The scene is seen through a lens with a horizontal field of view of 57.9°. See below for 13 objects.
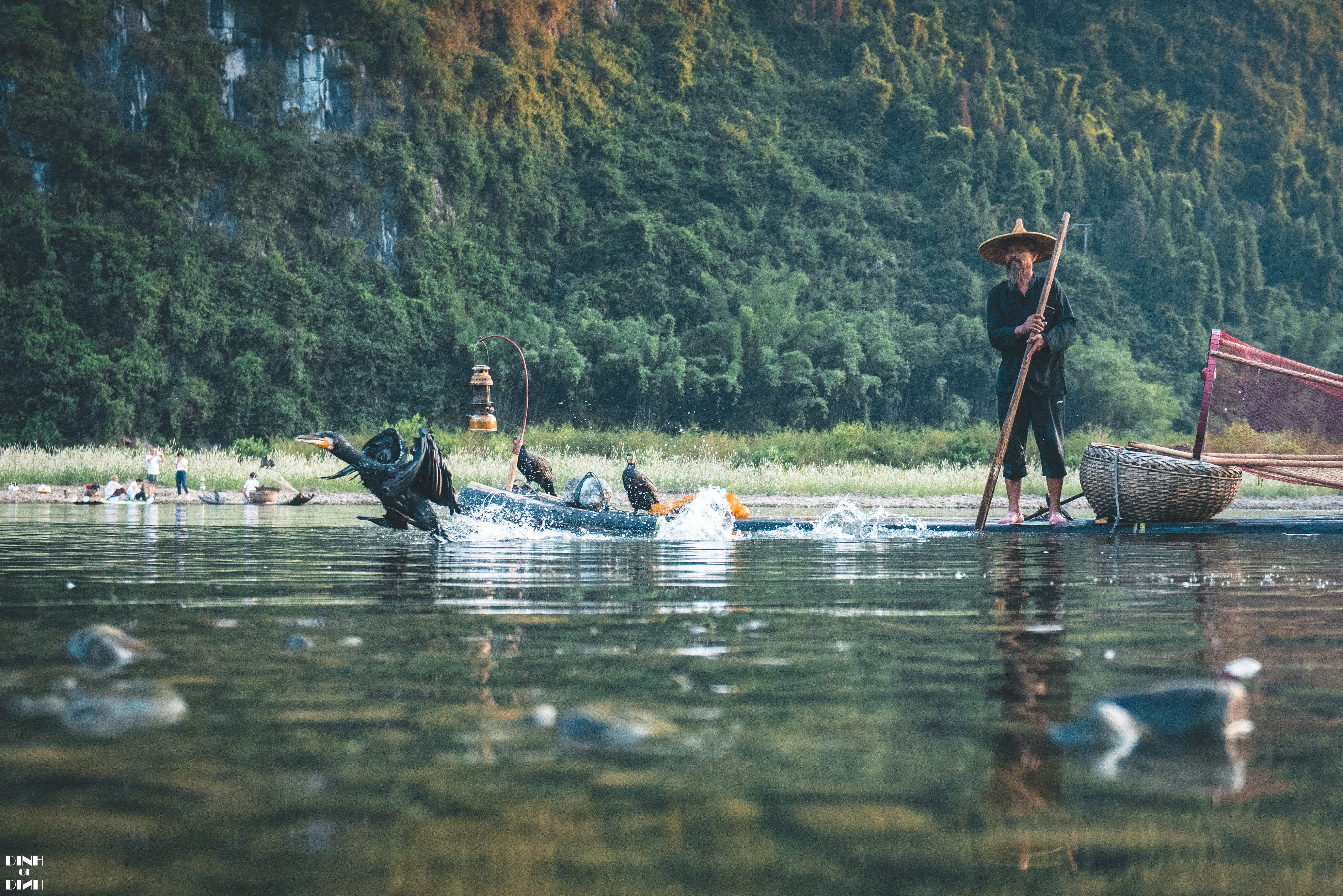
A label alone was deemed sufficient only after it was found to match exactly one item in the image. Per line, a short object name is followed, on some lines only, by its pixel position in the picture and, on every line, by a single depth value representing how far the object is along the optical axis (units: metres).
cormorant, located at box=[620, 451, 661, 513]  10.70
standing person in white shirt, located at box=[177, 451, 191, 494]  22.02
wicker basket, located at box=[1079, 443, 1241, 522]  9.25
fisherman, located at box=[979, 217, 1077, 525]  9.27
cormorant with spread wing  8.29
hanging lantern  10.98
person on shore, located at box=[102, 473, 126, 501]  20.25
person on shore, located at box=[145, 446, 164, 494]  22.25
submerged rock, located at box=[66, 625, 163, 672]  2.92
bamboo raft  9.08
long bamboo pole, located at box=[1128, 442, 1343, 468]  9.02
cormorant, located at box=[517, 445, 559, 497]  10.83
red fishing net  9.84
